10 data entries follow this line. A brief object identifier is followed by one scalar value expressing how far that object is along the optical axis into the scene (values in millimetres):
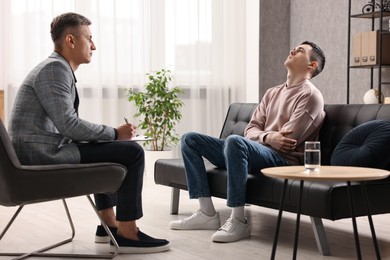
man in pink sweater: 3145
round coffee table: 2059
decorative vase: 5352
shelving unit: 5250
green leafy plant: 5719
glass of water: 2293
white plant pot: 5715
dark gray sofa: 2764
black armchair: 2502
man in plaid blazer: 2723
